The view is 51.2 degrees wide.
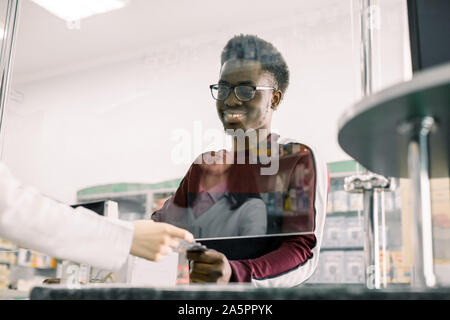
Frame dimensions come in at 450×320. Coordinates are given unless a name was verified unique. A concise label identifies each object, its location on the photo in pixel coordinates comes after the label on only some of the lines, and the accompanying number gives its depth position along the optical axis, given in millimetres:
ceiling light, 2932
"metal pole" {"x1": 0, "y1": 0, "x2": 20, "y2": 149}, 1906
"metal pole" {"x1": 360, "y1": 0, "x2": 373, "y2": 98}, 943
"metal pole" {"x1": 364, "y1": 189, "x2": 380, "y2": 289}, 794
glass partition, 1765
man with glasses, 1490
